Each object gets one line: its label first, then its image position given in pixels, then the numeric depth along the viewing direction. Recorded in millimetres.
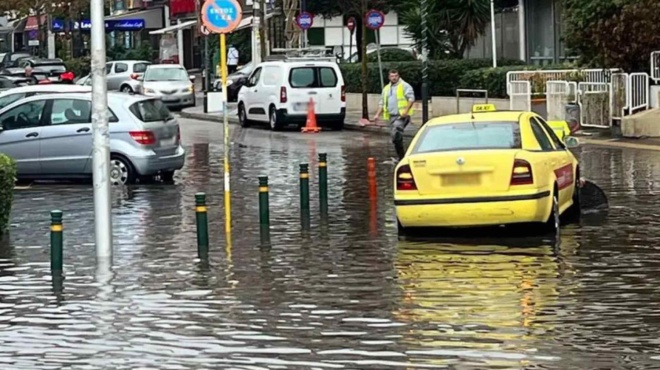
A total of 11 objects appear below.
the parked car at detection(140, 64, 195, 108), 47531
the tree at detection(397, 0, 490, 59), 42531
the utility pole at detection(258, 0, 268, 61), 46750
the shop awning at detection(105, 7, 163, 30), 80625
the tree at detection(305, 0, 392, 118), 60469
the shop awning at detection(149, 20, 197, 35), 70562
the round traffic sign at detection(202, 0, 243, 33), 16875
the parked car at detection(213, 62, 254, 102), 50469
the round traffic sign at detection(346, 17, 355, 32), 51769
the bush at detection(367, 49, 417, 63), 47625
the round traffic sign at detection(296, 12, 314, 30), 43531
